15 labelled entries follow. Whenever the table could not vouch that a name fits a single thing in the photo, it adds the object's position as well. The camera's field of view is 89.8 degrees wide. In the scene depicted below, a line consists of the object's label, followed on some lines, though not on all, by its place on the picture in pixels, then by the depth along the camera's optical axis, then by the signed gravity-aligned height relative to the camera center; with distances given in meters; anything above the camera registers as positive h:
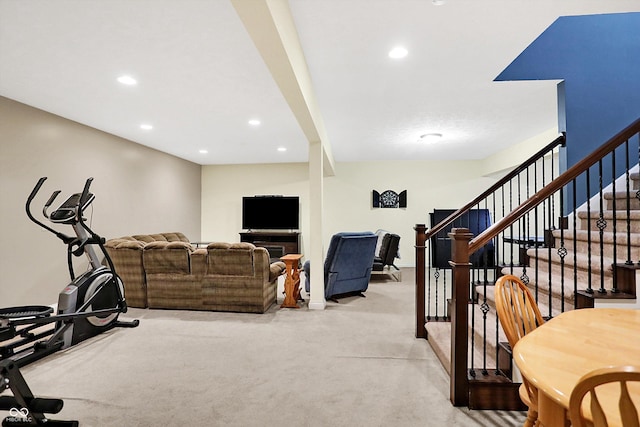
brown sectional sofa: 3.87 -0.71
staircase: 1.93 -0.48
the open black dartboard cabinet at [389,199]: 7.85 +0.48
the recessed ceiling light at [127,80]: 3.18 +1.39
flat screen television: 7.82 +0.15
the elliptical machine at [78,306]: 2.42 -0.76
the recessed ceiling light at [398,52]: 2.73 +1.45
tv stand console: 7.65 -0.54
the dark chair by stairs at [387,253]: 5.96 -0.65
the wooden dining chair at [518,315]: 1.33 -0.47
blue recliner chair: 4.32 -0.64
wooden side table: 4.24 -0.87
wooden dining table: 0.85 -0.44
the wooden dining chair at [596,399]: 0.69 -0.40
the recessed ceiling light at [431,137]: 5.44 +1.42
